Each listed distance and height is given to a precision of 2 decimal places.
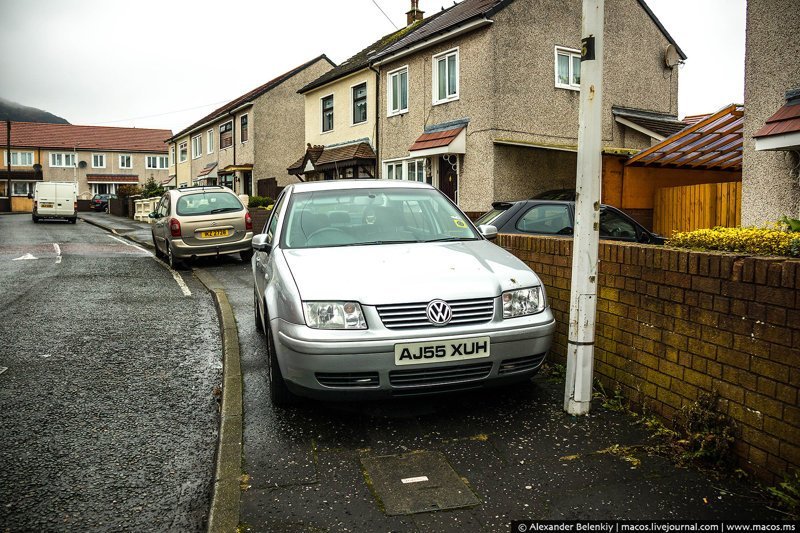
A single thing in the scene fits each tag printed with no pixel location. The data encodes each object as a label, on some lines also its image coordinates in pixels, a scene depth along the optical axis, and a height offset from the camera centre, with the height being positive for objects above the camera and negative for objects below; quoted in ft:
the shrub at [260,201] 84.58 +3.16
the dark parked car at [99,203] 190.60 +6.17
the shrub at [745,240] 11.80 -0.23
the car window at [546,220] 30.19 +0.35
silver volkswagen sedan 12.58 -1.92
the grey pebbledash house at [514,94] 56.59 +12.85
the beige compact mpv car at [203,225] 43.32 -0.01
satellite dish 66.49 +17.83
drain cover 10.23 -4.38
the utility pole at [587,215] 13.61 +0.27
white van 118.42 +4.25
